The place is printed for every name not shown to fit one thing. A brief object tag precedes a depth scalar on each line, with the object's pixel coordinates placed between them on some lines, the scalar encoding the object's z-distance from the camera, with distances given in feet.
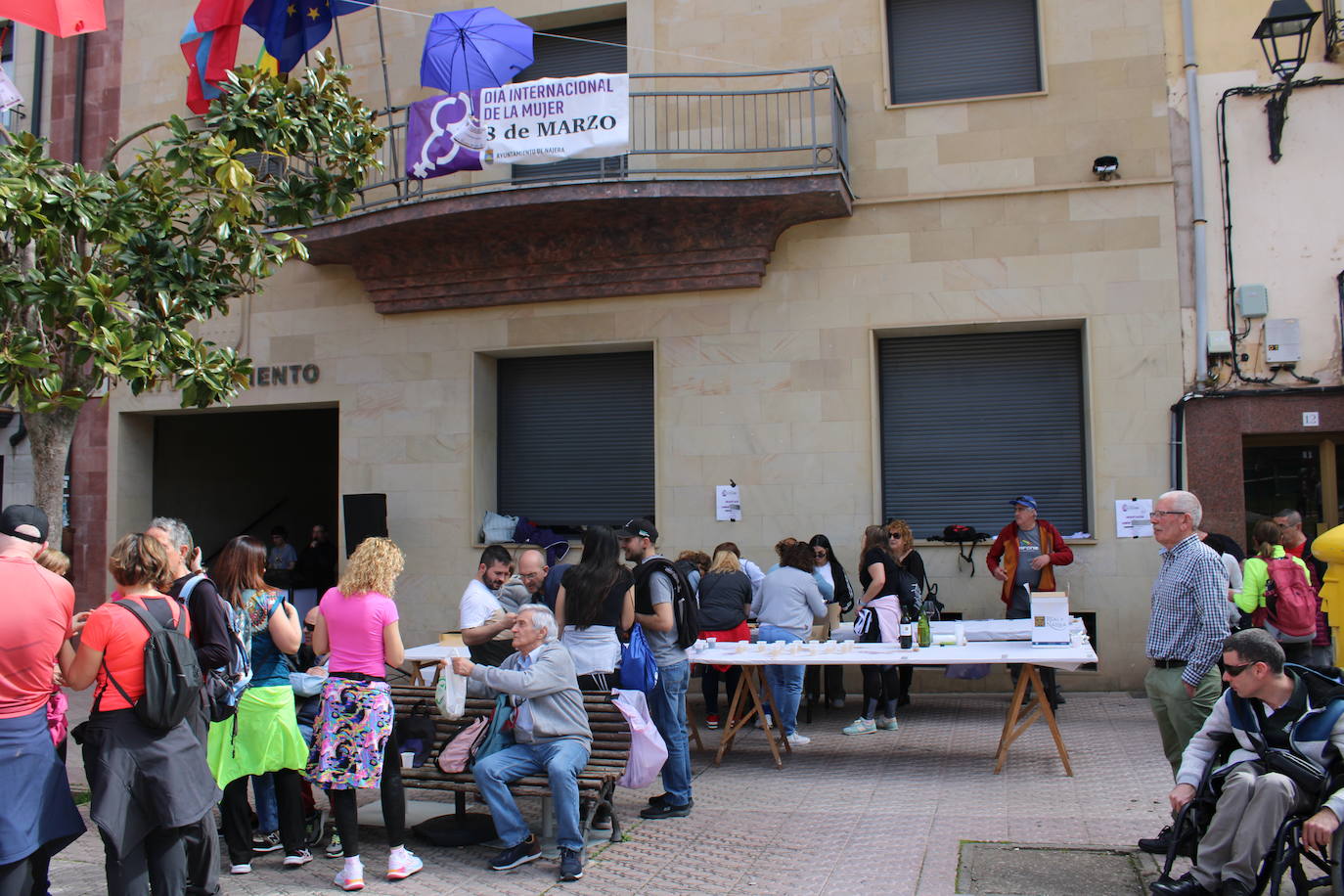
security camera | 35.06
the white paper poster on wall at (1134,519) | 34.55
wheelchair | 14.76
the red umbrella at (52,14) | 27.20
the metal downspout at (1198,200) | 34.37
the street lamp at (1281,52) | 32.83
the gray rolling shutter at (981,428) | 36.83
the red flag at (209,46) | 38.32
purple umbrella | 36.86
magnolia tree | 21.90
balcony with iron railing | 36.42
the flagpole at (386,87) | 39.78
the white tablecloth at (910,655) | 24.94
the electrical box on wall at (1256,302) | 33.91
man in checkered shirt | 18.54
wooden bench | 19.83
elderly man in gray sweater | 19.32
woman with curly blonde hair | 18.44
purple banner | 36.42
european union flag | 39.45
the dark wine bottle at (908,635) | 26.89
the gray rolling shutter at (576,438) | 41.09
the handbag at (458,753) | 20.59
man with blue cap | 33.22
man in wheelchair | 15.20
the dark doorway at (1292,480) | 34.65
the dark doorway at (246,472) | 50.44
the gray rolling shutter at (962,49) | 37.37
